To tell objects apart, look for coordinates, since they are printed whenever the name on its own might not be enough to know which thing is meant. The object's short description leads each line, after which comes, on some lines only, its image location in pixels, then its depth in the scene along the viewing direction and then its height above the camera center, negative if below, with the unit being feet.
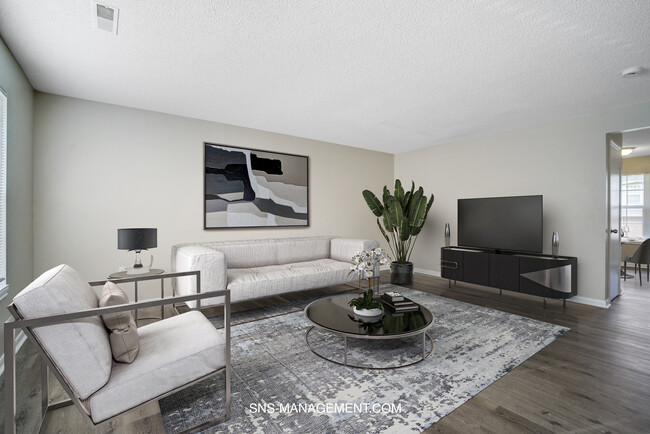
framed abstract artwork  13.65 +1.39
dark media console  12.13 -2.32
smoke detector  8.48 +4.23
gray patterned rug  5.37 -3.58
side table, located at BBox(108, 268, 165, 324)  9.54 -1.90
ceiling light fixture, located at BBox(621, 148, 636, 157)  17.13 +3.88
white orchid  8.36 -1.25
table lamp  9.36 -0.73
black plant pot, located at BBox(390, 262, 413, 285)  15.79 -2.92
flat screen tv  13.26 -0.23
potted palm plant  15.80 +0.14
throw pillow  4.79 -1.88
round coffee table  7.04 -2.67
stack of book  8.44 -2.50
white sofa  10.08 -2.07
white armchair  4.05 -2.19
